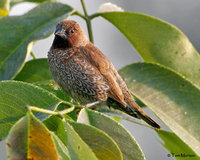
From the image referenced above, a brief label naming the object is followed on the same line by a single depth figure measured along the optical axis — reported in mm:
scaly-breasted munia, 5074
